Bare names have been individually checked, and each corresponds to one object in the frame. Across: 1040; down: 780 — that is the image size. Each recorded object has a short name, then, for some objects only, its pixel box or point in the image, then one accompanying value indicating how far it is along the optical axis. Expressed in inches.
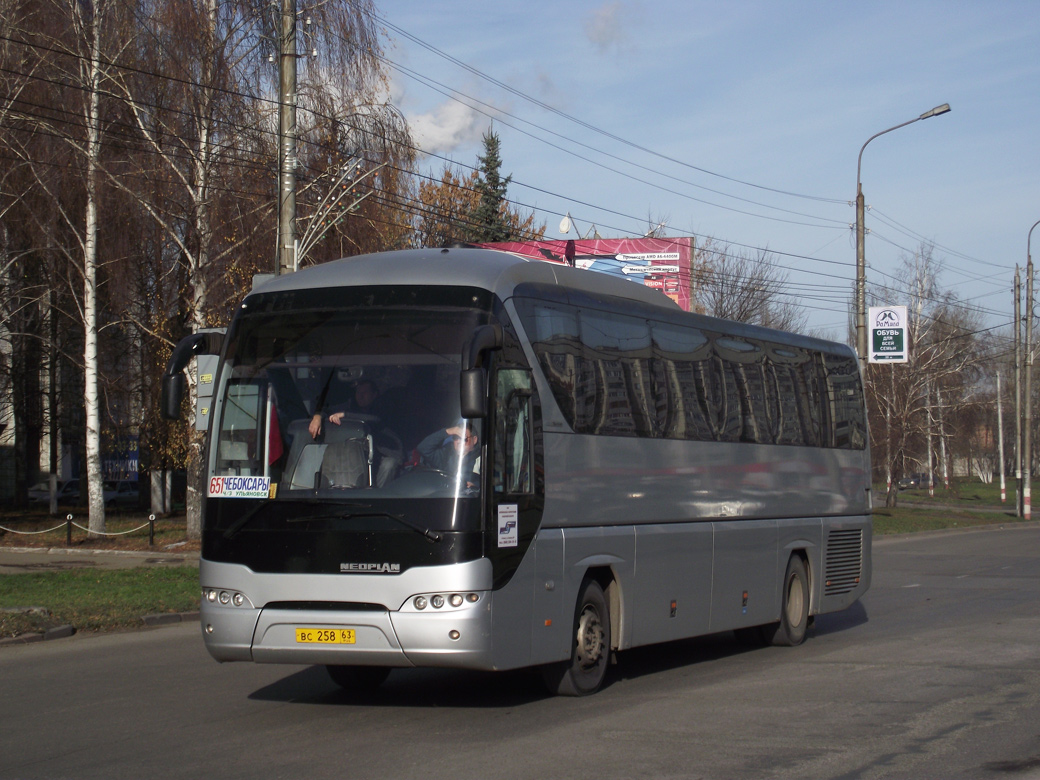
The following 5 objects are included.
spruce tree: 2137.1
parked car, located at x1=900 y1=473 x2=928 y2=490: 3534.2
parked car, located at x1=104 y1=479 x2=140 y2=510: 2096.3
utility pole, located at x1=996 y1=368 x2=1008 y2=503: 2859.3
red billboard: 1808.6
